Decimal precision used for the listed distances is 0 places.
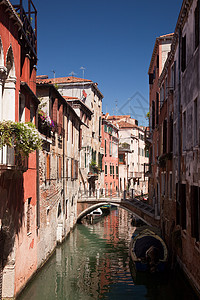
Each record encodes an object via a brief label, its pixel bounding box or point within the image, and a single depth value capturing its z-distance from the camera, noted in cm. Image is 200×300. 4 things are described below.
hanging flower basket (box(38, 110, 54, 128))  1395
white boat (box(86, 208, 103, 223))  2838
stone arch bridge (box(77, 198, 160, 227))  1982
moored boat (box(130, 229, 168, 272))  1320
